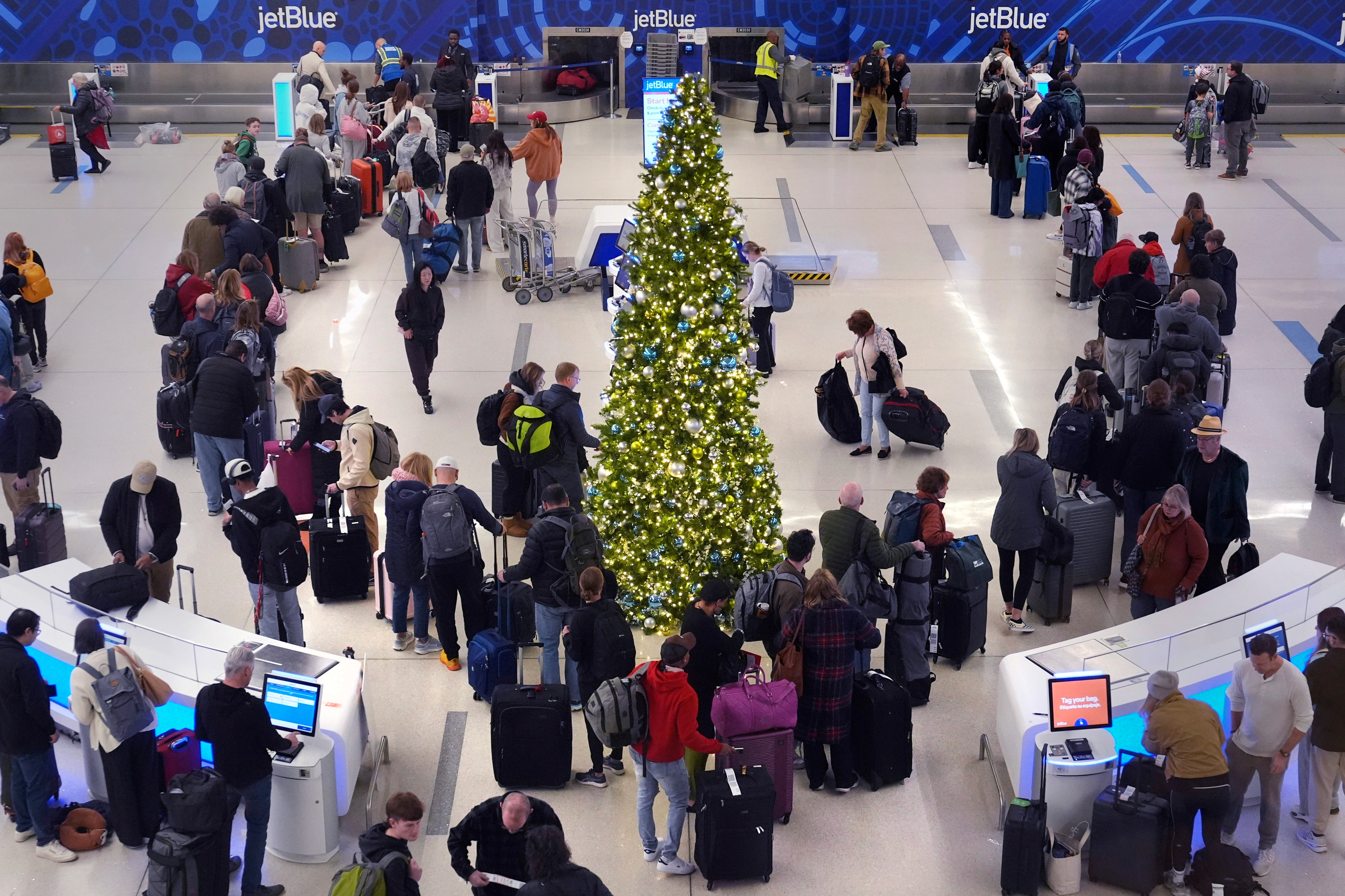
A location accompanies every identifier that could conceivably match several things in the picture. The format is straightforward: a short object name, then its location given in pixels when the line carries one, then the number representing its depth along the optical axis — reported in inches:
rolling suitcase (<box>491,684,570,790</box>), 331.3
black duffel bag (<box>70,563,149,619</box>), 352.5
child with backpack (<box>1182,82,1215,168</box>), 837.2
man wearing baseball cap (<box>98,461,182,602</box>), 375.6
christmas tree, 360.5
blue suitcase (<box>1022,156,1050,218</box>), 751.1
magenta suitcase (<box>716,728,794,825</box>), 315.3
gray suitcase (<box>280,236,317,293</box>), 649.6
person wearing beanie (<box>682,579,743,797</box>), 327.6
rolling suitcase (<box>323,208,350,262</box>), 681.0
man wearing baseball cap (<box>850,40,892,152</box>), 872.9
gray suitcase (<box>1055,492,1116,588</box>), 409.4
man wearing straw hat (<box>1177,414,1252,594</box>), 388.5
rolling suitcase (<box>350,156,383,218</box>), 748.6
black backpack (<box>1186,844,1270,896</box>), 295.9
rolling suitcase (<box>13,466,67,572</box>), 410.6
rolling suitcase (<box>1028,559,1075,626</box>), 395.5
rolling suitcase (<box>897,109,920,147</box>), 920.9
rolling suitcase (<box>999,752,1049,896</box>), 299.4
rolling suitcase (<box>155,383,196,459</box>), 463.8
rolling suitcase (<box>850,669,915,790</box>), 330.0
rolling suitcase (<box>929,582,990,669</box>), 373.7
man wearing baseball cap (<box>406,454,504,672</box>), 362.6
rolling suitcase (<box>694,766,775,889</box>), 302.5
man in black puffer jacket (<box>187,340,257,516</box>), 438.0
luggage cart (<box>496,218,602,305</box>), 642.8
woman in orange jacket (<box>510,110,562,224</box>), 719.1
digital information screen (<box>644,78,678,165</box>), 850.8
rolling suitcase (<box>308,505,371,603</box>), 406.0
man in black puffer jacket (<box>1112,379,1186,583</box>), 404.2
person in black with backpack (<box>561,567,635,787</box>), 325.4
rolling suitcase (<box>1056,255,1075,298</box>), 636.1
